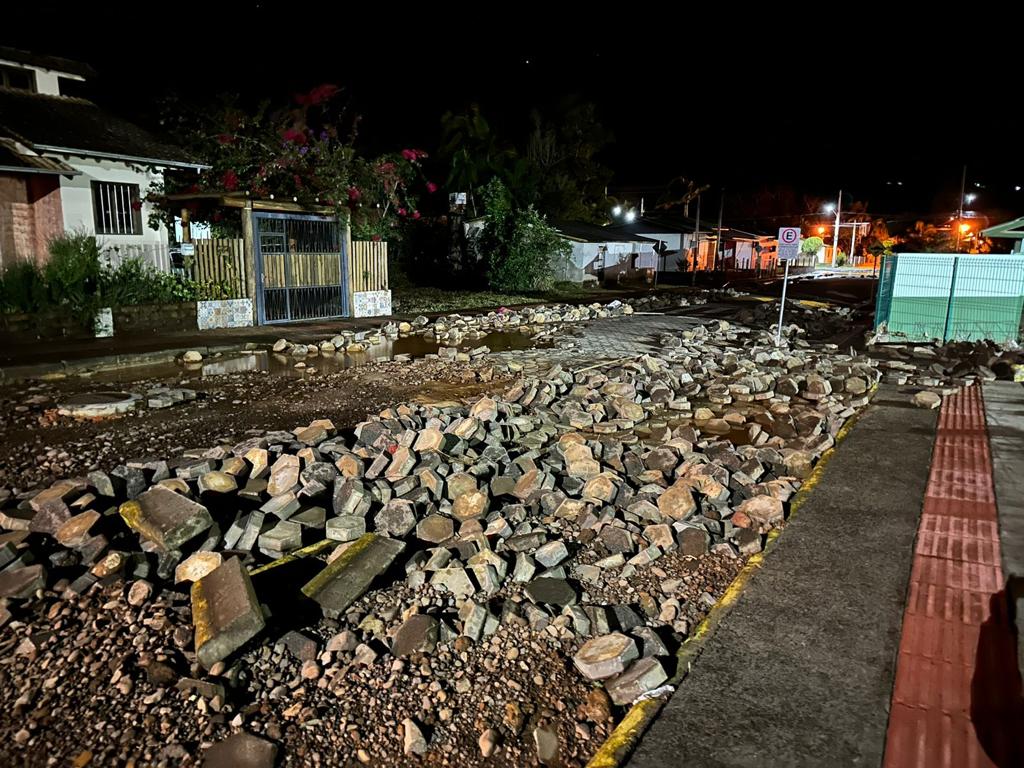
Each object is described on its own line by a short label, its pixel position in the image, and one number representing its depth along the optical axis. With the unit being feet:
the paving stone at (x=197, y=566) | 14.15
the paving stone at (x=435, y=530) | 16.34
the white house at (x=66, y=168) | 48.67
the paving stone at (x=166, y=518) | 15.02
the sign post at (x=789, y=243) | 45.70
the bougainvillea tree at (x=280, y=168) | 52.19
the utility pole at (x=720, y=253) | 147.71
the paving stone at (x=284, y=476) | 18.40
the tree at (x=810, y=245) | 150.69
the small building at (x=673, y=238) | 130.11
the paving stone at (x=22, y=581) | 13.28
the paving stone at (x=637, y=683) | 11.30
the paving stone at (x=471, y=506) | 17.10
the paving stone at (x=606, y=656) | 11.69
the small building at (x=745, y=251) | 159.94
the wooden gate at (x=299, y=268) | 50.88
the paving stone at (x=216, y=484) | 18.11
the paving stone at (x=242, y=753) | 9.68
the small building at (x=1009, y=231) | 61.16
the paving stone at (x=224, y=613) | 11.51
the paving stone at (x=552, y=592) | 13.76
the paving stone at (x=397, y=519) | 16.49
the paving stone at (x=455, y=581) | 13.94
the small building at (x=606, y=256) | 104.78
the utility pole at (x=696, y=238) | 118.23
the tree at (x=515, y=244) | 82.23
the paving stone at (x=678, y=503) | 17.37
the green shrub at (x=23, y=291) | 40.68
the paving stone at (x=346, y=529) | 16.08
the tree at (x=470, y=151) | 99.37
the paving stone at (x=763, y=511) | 17.75
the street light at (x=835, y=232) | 184.88
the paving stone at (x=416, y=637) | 12.18
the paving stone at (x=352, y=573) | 13.39
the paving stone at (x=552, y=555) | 15.01
